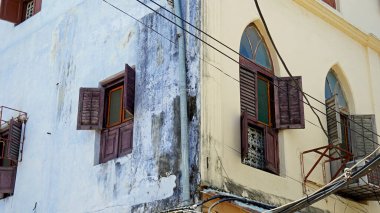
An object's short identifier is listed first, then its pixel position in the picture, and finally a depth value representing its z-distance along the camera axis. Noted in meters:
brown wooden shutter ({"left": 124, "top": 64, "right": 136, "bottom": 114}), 9.78
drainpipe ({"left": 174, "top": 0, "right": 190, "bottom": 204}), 8.59
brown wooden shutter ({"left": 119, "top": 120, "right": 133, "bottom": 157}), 9.91
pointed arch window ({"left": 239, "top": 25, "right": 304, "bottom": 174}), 9.96
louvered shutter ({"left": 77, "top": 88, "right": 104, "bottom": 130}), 10.35
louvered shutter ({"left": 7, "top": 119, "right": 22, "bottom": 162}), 11.64
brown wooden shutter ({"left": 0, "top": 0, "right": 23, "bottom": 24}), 13.46
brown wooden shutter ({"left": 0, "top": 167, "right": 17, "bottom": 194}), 11.59
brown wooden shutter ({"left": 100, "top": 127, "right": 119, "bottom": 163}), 10.16
